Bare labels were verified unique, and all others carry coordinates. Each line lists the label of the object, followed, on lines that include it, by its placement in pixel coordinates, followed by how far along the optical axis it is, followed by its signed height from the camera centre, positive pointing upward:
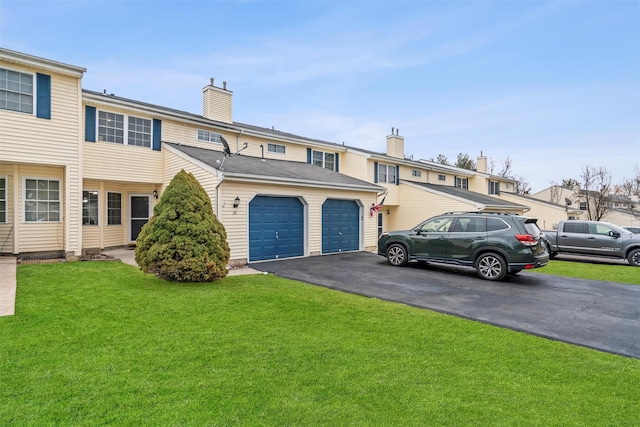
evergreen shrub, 7.78 -0.54
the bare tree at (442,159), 49.88 +8.38
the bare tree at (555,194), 42.50 +2.82
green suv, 9.12 -0.76
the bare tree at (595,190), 36.34 +2.92
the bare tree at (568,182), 46.22 +4.65
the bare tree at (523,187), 48.50 +4.17
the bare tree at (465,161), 47.86 +7.78
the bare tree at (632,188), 40.33 +3.50
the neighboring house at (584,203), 38.84 +1.75
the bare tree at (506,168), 47.31 +6.68
